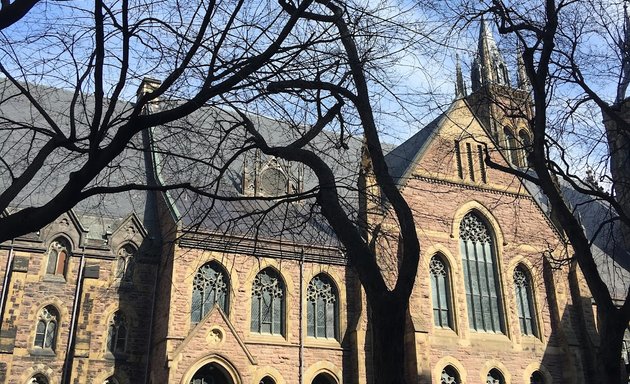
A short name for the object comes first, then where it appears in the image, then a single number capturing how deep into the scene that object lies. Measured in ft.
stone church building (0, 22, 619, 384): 56.70
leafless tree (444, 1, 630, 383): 28.60
